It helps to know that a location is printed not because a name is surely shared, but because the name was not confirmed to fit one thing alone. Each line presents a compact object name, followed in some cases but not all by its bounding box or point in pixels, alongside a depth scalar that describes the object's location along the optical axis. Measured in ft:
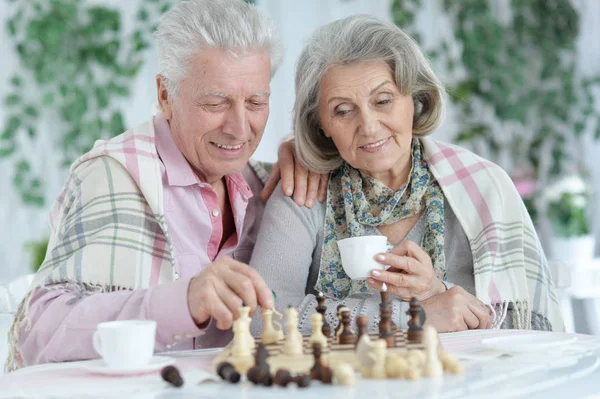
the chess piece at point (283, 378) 3.65
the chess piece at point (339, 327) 4.68
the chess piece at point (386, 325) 4.40
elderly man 5.25
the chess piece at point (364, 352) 3.83
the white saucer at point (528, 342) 4.28
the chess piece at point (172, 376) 3.71
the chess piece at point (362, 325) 4.44
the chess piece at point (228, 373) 3.78
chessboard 4.06
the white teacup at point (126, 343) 3.88
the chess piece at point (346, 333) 4.62
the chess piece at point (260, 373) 3.69
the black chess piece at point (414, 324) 4.50
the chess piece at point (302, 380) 3.62
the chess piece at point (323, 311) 4.99
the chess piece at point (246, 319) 4.36
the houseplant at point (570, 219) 13.29
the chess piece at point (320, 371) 3.70
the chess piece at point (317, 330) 4.50
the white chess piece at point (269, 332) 4.76
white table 3.50
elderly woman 6.45
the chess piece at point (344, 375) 3.60
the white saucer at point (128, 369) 3.92
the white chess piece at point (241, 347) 4.15
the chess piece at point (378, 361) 3.75
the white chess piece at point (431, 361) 3.75
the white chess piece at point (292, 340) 4.37
